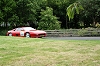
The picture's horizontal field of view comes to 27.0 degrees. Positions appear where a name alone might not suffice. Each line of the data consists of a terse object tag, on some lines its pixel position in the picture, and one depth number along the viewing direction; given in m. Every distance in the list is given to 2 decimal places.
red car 20.68
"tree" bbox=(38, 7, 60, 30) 30.31
